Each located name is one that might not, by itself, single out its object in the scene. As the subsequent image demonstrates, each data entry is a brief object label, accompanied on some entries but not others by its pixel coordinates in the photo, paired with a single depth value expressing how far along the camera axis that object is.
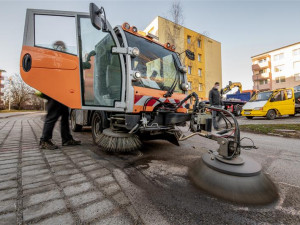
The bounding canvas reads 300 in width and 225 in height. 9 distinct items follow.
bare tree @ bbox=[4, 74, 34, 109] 36.91
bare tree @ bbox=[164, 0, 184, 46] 14.95
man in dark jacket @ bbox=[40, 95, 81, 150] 3.16
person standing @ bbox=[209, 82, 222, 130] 6.39
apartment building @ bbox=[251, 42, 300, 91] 31.50
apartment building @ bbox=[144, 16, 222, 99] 20.06
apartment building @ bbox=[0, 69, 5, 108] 43.23
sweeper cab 2.66
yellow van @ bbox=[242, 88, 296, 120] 9.70
